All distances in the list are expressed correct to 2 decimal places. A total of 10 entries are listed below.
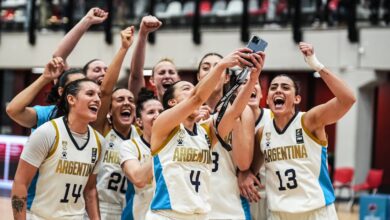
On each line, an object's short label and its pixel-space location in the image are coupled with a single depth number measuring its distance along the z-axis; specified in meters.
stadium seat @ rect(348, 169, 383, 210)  18.17
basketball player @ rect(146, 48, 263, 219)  5.42
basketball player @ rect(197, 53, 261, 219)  6.21
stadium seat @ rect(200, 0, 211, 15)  21.33
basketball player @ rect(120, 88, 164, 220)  5.99
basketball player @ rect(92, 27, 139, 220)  6.65
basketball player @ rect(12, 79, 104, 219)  5.74
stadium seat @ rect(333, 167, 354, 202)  18.48
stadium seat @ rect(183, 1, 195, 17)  21.25
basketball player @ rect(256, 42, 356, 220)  6.07
